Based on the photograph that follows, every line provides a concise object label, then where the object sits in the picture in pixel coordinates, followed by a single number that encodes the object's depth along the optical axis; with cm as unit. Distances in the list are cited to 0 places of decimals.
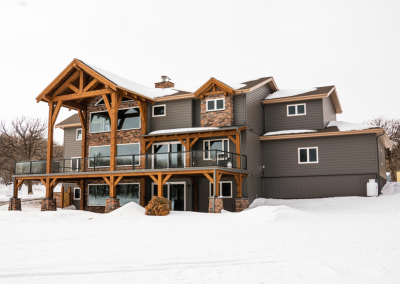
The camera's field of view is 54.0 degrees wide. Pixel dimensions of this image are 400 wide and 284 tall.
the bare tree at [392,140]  3941
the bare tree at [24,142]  3986
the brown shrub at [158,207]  1756
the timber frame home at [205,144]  2119
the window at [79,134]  2811
